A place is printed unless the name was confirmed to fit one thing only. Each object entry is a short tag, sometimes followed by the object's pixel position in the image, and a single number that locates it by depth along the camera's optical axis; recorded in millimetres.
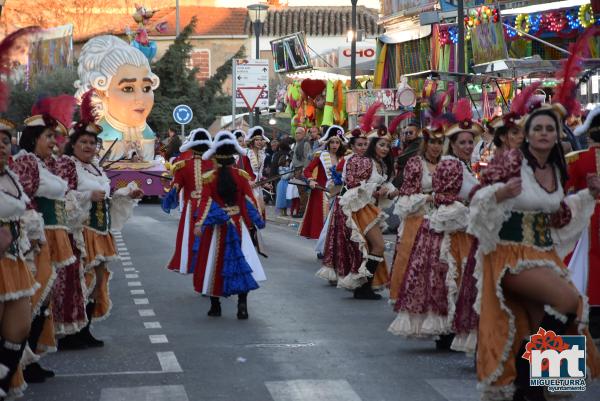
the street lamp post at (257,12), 34822
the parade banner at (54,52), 62219
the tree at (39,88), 50219
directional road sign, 33438
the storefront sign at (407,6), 34844
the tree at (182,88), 48562
